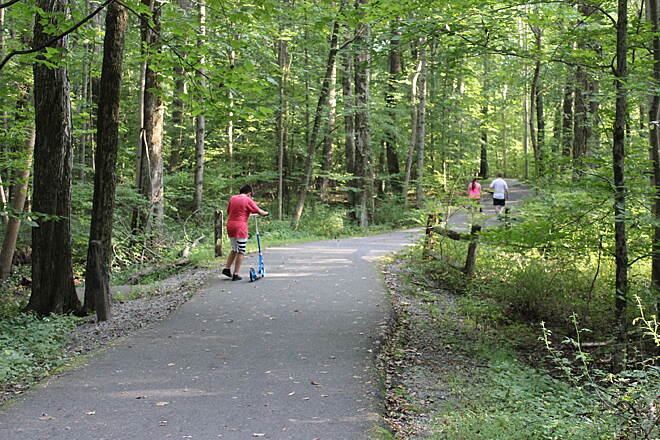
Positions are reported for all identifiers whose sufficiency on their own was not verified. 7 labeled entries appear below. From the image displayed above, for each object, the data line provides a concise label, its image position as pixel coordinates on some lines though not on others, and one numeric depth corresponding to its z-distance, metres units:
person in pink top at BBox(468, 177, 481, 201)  18.62
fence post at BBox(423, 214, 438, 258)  14.68
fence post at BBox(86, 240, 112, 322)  9.51
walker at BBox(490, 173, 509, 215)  20.37
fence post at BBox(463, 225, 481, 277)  12.76
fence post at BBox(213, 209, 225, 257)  16.41
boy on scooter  12.52
